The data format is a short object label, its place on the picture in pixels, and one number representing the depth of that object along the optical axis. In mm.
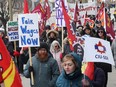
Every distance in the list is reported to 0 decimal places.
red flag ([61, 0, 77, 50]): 9052
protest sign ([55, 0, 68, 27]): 10398
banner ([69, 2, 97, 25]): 20316
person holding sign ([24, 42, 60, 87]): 6273
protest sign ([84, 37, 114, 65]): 5246
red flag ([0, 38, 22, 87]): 4832
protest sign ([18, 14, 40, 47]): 6906
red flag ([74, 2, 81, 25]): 15317
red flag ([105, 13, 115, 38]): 12508
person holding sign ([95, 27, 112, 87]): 7614
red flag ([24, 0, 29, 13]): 8259
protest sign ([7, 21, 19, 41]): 11927
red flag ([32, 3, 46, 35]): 15559
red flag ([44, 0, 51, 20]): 16938
